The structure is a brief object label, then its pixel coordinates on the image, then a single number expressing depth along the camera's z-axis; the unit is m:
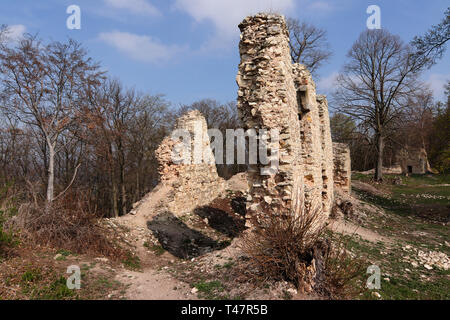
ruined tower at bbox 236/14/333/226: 6.03
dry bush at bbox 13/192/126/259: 6.55
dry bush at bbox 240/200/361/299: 3.89
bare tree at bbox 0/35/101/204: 10.41
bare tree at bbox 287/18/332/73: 22.56
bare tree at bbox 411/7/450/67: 12.43
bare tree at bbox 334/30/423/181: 20.88
